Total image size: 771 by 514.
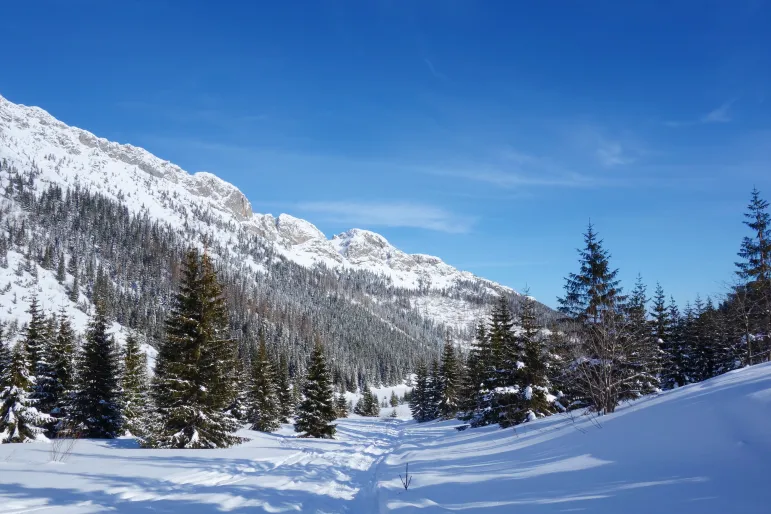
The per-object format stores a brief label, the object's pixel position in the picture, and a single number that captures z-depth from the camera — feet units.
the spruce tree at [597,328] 50.47
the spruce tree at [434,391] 165.68
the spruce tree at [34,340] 92.58
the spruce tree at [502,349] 80.71
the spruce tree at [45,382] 94.32
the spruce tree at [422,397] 189.78
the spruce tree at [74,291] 393.70
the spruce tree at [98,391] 86.43
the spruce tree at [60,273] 411.54
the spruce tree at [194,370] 57.88
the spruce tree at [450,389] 149.18
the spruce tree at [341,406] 216.70
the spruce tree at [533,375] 77.97
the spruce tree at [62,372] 92.84
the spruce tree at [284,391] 152.76
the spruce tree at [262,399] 118.11
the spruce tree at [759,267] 83.56
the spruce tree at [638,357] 61.41
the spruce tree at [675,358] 118.73
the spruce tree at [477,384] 92.43
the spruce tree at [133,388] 106.32
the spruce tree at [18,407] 78.89
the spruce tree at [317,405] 93.61
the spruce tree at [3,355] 98.89
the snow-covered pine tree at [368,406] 283.63
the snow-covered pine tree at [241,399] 122.05
